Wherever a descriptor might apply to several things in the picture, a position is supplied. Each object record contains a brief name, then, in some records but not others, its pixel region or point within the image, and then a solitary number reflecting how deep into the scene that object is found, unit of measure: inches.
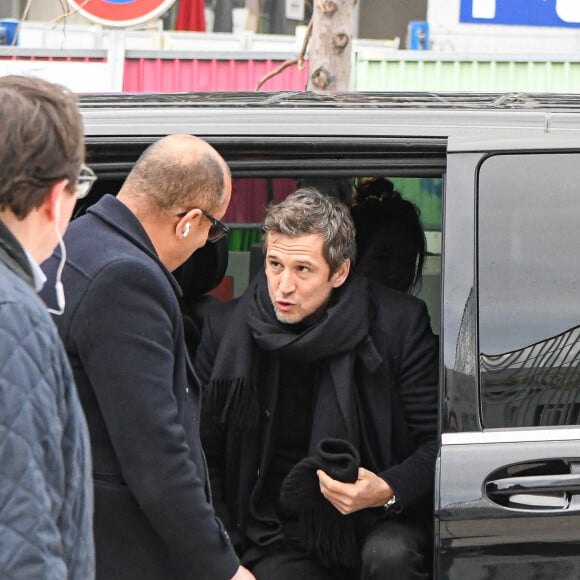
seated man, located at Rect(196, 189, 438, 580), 219.6
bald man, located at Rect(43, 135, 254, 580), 165.8
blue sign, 717.3
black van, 188.1
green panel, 668.7
